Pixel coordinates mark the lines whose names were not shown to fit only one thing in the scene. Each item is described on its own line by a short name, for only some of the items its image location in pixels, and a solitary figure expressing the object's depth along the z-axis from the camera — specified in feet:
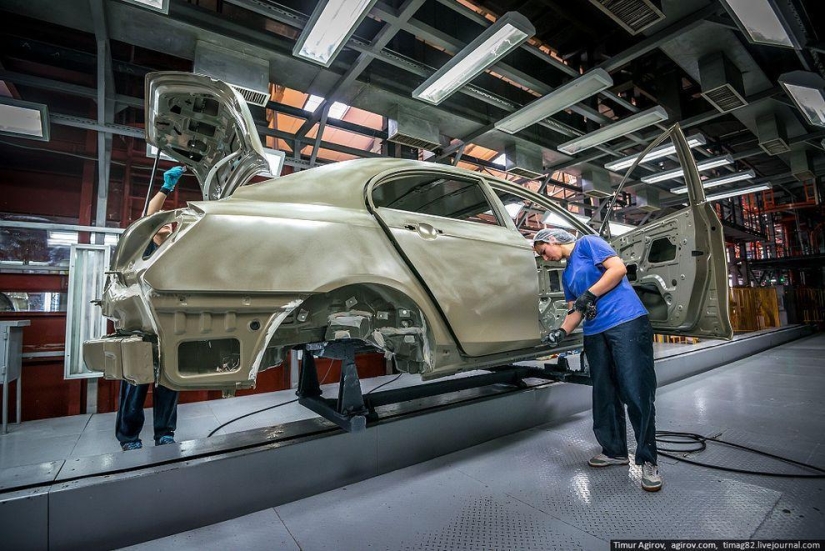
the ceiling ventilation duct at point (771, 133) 18.15
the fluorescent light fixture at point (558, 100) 12.31
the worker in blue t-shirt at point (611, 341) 6.49
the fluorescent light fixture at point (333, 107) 17.06
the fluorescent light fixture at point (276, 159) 14.10
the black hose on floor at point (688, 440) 7.26
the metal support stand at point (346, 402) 6.52
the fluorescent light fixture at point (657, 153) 16.70
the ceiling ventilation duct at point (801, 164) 22.35
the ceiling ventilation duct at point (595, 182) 22.65
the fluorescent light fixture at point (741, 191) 24.42
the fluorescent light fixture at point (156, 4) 8.32
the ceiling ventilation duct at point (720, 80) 14.08
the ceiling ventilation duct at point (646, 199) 27.32
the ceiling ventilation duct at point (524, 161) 18.17
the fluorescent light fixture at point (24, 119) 10.74
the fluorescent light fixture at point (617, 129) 15.01
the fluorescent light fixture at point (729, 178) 22.47
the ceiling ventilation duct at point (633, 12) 10.04
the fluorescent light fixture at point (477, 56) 9.76
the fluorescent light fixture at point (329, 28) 8.91
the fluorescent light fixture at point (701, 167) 19.97
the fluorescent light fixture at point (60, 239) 16.53
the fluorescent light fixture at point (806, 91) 13.08
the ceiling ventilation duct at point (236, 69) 10.71
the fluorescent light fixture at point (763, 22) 9.71
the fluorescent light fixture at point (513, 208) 20.25
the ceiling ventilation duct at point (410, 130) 14.70
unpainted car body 4.54
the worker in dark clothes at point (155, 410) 7.94
